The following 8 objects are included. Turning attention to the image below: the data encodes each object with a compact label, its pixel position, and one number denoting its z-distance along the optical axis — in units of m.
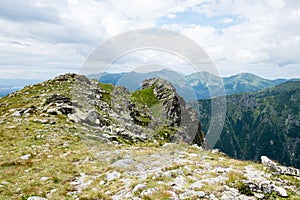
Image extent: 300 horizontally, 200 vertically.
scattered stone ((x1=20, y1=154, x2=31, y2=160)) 20.39
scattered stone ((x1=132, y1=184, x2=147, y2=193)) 11.87
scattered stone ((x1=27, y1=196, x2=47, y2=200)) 11.98
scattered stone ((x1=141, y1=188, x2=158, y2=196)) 11.18
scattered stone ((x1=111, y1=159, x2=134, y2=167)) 17.88
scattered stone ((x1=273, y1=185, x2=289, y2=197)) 11.24
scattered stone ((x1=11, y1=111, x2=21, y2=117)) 36.25
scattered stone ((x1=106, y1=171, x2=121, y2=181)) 15.17
